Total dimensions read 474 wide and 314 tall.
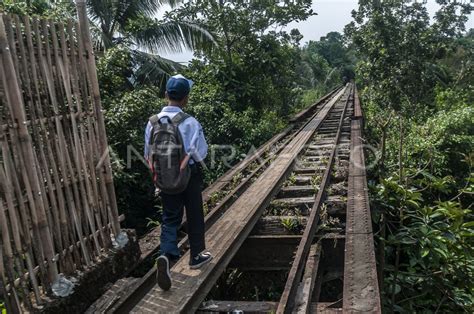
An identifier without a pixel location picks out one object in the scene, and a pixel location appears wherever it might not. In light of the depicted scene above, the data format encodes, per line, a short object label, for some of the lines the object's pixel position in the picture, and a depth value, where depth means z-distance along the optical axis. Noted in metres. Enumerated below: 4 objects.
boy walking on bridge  3.17
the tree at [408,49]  17.53
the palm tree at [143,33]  12.90
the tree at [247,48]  13.66
